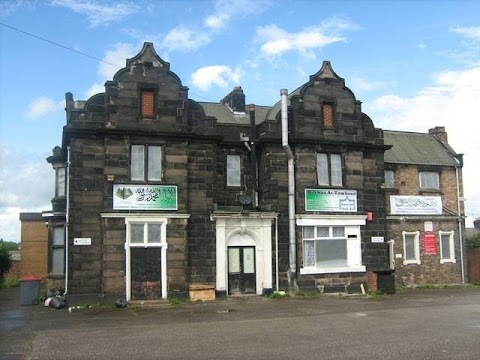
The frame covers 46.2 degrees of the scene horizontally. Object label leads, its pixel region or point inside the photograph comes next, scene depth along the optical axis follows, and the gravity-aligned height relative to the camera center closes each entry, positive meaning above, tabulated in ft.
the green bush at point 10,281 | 115.24 -6.95
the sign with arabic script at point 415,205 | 97.45 +6.38
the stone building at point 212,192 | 73.10 +7.36
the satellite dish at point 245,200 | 78.23 +6.11
